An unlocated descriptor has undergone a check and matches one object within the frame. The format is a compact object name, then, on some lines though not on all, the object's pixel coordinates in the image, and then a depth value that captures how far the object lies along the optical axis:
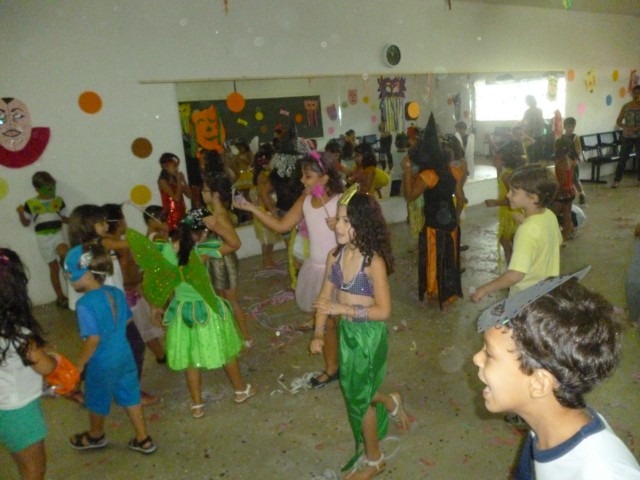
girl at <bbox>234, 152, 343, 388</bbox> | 3.31
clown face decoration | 5.21
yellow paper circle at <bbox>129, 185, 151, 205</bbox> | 6.08
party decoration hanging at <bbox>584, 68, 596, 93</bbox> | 11.02
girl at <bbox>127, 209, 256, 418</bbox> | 2.75
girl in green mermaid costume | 2.24
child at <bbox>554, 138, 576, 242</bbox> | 6.08
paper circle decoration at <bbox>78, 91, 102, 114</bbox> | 5.59
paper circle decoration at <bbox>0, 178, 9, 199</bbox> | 5.32
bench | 10.76
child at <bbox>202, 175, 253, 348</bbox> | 3.14
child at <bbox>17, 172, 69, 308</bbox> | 5.25
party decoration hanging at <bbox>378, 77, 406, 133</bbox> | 8.06
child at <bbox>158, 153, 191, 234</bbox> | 5.64
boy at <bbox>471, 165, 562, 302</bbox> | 2.52
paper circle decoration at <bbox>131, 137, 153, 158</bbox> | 6.00
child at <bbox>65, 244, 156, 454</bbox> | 2.43
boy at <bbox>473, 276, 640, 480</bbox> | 1.05
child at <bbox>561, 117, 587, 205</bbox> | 7.15
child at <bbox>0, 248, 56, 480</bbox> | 1.95
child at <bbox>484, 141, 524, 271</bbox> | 4.77
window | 9.49
